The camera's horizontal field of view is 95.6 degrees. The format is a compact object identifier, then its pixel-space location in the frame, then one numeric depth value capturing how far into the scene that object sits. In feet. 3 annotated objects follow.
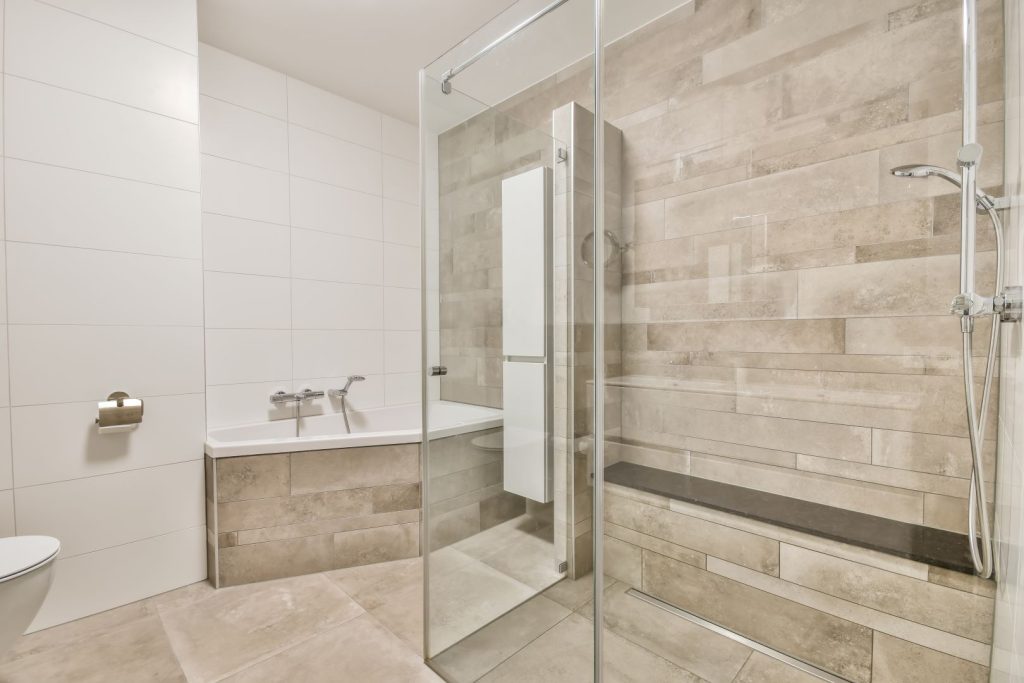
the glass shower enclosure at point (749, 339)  3.14
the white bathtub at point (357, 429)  4.93
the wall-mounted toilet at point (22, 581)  4.42
